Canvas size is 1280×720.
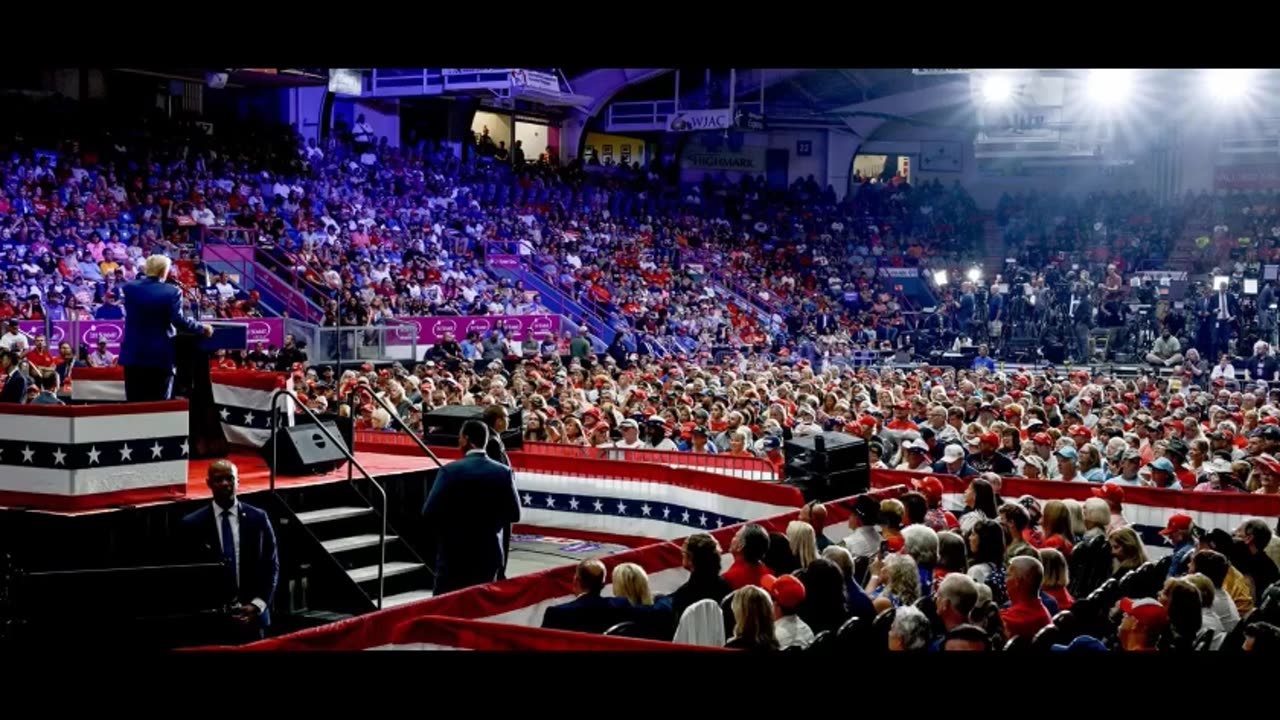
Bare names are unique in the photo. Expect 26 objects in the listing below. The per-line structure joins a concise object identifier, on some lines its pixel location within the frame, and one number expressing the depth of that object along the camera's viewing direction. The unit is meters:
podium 10.38
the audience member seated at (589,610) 7.05
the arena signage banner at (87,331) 20.02
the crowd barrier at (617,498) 13.02
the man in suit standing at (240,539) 7.98
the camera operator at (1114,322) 31.62
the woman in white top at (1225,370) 24.47
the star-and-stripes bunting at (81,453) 8.51
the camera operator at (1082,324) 32.41
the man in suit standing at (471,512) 8.80
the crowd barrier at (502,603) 6.79
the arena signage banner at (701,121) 39.83
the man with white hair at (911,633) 6.39
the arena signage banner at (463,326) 24.30
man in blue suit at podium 9.48
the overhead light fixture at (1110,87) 38.72
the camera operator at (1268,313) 32.50
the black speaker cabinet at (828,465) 11.44
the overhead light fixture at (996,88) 38.75
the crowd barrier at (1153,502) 11.12
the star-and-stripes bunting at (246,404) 10.78
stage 9.52
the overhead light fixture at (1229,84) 38.62
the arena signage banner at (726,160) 45.44
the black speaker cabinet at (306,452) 10.38
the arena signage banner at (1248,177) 41.31
